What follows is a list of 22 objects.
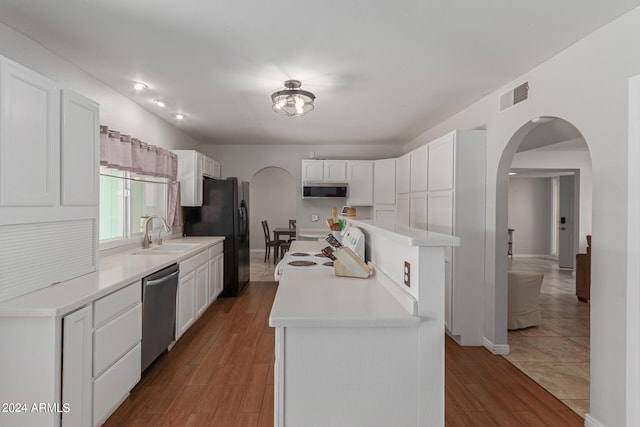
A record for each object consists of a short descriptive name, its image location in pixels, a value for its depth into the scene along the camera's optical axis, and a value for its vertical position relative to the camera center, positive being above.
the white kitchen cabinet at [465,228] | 3.32 -0.14
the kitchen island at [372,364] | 1.53 -0.68
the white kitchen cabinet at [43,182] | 1.69 +0.15
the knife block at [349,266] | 2.26 -0.35
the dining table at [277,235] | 7.79 -0.56
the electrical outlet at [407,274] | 1.67 -0.30
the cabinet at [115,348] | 1.92 -0.85
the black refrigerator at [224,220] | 4.95 -0.14
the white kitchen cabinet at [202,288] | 3.77 -0.89
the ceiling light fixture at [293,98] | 3.08 +1.04
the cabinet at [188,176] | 4.57 +0.45
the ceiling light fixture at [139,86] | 3.15 +1.15
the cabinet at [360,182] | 5.93 +0.52
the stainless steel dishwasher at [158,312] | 2.52 -0.81
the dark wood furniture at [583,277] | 4.77 -0.89
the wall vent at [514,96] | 2.80 +1.01
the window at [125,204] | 3.23 +0.05
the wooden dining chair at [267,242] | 8.04 -0.73
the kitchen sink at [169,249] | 3.57 -0.44
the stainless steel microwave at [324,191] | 5.85 +0.35
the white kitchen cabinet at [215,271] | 4.30 -0.80
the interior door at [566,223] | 7.55 -0.19
